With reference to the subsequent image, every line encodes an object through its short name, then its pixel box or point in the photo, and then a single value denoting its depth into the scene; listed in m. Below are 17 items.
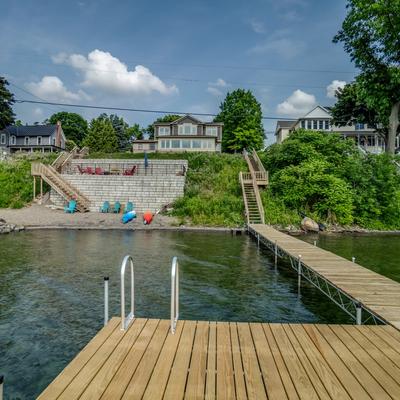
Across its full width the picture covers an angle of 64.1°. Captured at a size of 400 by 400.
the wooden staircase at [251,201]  20.05
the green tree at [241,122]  51.75
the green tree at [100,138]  58.91
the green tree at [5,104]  44.81
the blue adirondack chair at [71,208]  22.86
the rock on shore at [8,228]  17.78
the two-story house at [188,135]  44.53
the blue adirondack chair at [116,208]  23.27
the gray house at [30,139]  55.56
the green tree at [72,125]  81.12
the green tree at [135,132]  82.06
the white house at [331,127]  46.16
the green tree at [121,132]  76.38
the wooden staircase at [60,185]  23.95
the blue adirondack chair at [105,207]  23.44
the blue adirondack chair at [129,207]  22.70
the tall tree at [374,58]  25.56
